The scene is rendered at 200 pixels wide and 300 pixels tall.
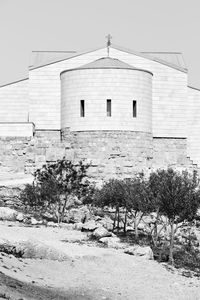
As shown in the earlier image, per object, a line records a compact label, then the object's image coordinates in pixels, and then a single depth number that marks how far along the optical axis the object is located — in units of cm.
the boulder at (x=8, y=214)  3969
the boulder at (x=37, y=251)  2659
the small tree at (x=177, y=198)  2898
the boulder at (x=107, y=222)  4212
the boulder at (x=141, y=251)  2895
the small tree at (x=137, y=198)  3338
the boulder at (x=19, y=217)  3947
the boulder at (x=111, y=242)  3133
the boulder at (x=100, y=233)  3325
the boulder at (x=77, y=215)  4398
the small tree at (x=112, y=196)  3875
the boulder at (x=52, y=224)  3823
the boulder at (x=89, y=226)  3625
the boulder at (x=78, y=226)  3741
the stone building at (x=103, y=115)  5312
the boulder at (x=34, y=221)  3888
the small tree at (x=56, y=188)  4262
